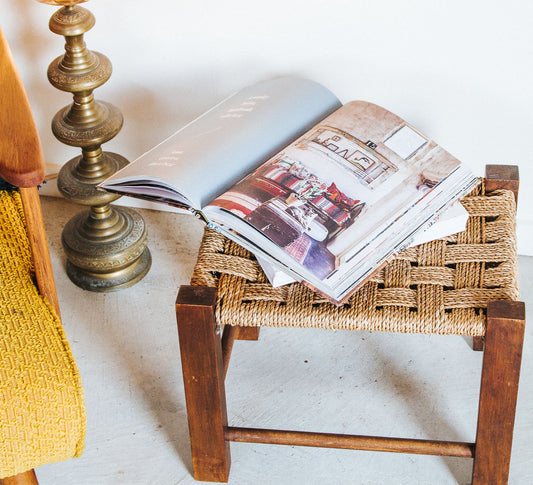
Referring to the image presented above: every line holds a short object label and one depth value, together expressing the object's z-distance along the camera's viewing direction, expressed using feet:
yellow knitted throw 4.96
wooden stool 5.41
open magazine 5.39
